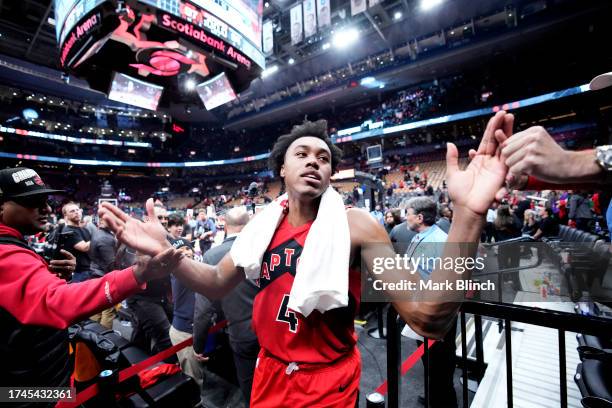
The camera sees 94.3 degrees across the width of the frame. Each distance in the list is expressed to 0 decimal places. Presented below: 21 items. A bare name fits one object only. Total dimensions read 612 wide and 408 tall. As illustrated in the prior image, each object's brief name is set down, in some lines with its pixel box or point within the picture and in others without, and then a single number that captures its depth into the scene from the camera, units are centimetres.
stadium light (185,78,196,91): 1037
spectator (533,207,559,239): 732
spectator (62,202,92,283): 470
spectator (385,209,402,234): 749
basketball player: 109
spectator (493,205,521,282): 568
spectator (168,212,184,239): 489
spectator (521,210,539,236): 870
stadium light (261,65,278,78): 2071
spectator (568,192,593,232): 744
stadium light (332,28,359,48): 1599
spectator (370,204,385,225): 805
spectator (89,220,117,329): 450
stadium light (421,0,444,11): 1318
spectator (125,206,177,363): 366
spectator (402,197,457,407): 286
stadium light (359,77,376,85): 2187
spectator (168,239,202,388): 349
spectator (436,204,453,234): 792
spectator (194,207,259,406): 259
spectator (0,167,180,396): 161
